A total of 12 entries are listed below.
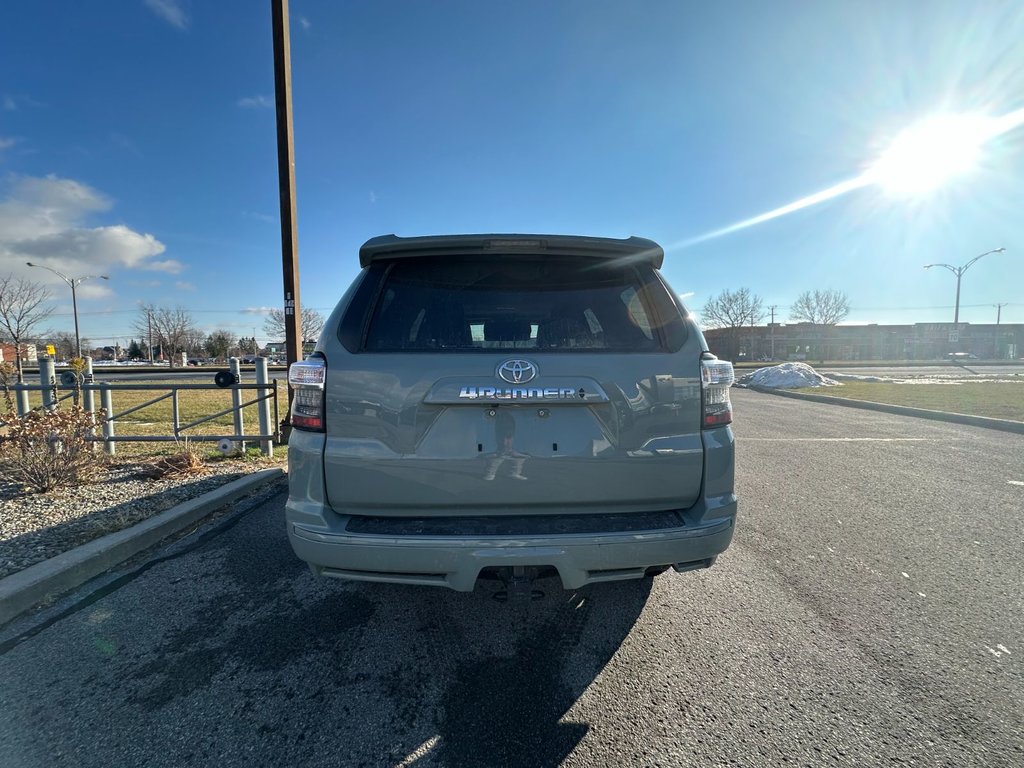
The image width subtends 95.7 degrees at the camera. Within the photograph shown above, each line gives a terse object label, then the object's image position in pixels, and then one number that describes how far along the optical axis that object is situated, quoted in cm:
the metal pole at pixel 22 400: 630
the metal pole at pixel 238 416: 638
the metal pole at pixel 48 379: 618
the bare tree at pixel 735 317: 6353
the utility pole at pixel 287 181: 613
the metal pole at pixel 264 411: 634
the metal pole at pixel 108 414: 662
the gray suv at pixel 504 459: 196
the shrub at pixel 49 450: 439
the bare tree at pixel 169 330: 6004
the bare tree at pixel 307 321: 5243
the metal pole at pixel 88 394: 669
